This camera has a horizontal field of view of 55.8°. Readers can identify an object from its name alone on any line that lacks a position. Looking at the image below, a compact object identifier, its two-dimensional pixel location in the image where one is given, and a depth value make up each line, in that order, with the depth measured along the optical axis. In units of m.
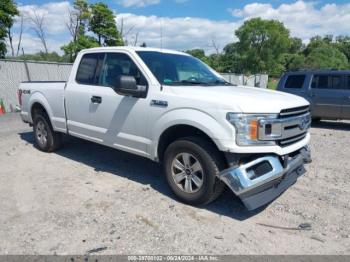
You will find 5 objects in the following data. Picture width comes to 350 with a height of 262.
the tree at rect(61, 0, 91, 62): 26.30
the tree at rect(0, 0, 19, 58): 17.38
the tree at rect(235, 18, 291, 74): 56.16
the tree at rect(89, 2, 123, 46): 27.97
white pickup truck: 3.72
